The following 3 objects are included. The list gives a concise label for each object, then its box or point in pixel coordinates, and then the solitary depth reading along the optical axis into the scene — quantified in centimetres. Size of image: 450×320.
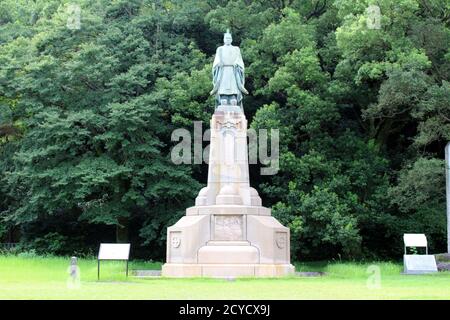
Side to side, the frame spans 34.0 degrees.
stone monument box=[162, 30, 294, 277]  2141
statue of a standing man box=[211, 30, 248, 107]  2423
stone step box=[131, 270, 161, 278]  2195
